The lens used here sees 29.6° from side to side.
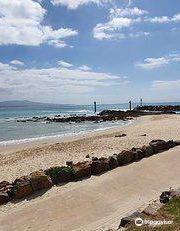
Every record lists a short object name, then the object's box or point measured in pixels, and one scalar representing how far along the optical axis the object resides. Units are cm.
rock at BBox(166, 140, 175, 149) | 1689
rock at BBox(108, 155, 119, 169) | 1330
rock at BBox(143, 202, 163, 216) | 735
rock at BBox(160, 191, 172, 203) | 832
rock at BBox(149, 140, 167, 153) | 1609
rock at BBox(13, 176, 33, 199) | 1042
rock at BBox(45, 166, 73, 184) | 1167
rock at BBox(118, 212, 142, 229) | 705
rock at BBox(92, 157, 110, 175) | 1267
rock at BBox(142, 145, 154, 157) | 1528
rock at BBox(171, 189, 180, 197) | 848
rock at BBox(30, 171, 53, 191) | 1089
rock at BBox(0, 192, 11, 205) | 1010
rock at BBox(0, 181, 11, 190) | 1096
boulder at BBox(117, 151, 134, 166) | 1383
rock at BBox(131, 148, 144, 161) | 1460
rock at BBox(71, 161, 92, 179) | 1206
